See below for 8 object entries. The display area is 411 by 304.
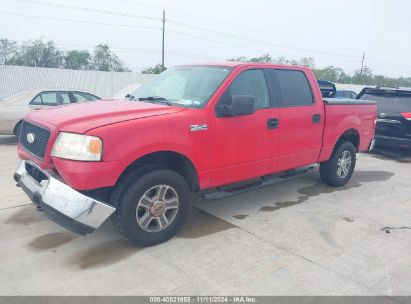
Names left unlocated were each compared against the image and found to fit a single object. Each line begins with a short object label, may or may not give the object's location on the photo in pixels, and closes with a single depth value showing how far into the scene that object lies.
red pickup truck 3.36
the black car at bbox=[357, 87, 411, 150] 8.59
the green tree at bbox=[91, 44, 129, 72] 42.62
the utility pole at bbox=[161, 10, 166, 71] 34.08
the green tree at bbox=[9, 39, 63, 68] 36.97
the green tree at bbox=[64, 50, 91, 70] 39.38
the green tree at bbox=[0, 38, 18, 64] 36.53
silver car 8.98
